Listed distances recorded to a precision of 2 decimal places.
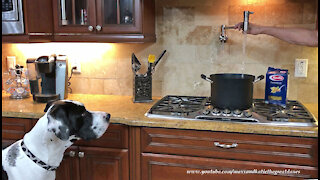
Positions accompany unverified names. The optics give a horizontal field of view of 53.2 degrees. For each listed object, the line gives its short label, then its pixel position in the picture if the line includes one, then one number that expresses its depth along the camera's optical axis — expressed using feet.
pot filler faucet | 6.34
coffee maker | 7.17
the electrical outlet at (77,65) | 8.10
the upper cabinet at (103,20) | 6.60
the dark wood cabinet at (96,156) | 5.93
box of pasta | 6.31
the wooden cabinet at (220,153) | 5.21
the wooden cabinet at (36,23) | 6.82
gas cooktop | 5.44
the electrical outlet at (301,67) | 6.94
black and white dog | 4.83
